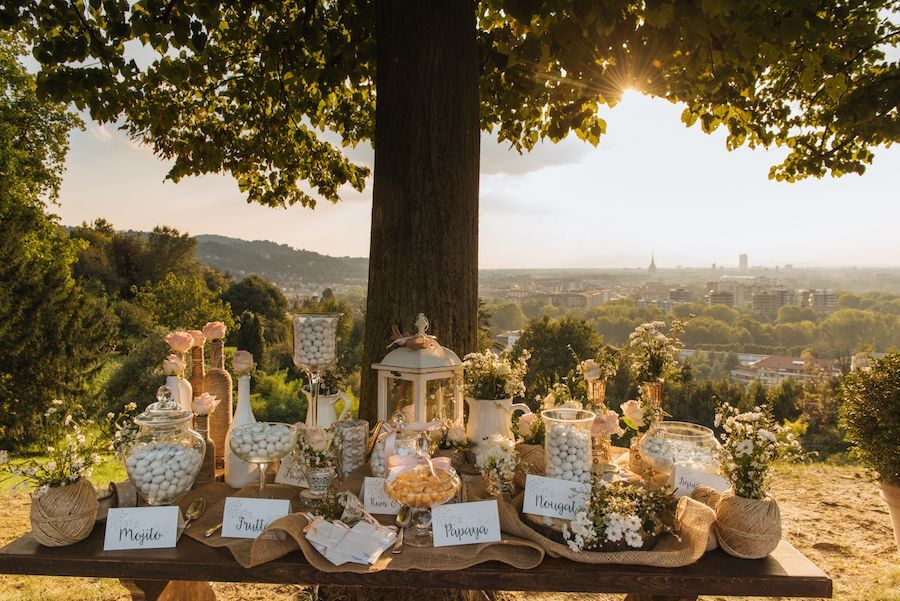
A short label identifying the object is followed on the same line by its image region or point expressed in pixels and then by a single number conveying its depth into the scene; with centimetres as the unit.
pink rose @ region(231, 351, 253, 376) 233
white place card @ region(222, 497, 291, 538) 187
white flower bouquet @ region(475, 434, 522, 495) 196
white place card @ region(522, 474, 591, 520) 185
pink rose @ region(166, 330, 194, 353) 239
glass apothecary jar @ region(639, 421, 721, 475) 220
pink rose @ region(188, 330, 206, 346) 256
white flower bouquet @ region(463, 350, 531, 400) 228
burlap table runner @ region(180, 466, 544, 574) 169
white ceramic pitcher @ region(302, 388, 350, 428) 243
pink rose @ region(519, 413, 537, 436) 239
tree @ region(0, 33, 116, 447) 1283
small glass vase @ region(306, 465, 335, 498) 203
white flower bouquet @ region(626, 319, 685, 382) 246
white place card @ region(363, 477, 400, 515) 198
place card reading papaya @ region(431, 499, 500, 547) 178
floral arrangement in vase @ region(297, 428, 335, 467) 198
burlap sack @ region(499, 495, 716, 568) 170
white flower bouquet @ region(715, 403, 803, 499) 174
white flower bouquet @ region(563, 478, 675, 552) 173
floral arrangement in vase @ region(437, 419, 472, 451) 216
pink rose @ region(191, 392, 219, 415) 231
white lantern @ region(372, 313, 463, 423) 220
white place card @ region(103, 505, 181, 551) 183
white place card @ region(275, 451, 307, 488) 224
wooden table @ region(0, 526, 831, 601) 165
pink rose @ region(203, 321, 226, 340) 250
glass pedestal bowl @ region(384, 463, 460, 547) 175
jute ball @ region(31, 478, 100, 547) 183
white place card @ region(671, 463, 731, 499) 208
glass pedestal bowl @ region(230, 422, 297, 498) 203
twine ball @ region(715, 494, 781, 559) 173
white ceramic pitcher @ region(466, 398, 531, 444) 229
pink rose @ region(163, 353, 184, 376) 235
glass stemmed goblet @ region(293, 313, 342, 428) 232
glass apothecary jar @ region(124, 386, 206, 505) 191
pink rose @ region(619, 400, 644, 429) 225
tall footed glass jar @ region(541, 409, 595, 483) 196
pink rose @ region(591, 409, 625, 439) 208
